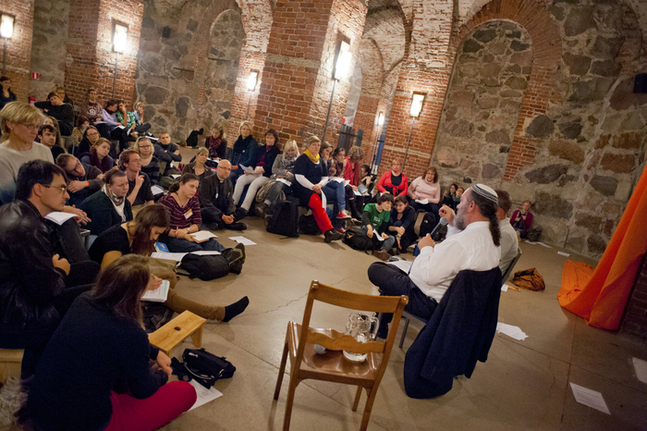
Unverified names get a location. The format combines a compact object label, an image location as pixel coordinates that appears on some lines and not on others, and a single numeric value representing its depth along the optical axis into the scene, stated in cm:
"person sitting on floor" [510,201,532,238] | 886
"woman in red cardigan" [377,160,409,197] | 788
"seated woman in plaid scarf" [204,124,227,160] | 825
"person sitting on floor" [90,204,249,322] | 286
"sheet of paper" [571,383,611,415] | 301
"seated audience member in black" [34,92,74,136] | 692
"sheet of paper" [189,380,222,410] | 221
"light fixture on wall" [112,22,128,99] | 941
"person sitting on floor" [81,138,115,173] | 498
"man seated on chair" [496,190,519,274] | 333
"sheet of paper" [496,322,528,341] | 399
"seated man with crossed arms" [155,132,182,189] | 669
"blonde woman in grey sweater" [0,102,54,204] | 302
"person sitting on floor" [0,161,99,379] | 182
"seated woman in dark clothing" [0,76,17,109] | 766
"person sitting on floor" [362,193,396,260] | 587
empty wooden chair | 184
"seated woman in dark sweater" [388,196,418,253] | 609
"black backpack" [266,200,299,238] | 565
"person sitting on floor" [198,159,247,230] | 526
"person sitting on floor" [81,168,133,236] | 351
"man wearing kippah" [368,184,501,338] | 251
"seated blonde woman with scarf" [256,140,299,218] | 600
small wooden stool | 230
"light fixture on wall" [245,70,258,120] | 1116
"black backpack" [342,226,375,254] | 577
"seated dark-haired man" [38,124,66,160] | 450
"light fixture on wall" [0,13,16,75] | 912
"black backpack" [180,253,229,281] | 371
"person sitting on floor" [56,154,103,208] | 410
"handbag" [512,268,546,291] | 555
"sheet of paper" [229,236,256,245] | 502
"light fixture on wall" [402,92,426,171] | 937
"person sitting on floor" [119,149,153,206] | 423
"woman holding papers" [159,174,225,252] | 401
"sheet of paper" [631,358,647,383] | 363
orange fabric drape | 434
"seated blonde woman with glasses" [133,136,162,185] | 527
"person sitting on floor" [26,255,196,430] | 151
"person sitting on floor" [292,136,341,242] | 594
